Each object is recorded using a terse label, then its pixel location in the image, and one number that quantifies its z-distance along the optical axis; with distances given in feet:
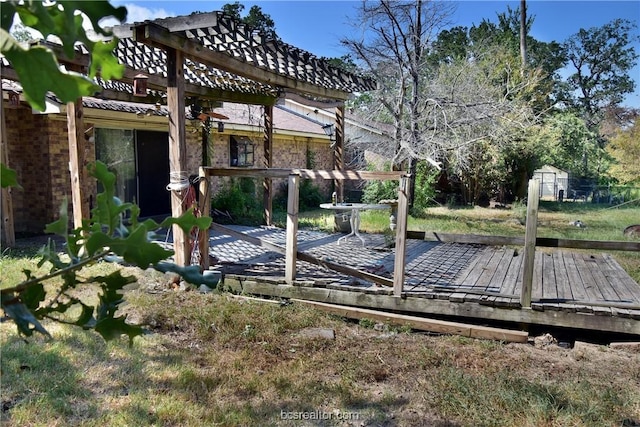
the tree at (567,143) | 57.87
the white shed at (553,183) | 77.05
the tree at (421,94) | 40.96
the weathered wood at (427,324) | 14.62
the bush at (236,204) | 36.24
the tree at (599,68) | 105.09
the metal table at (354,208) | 25.40
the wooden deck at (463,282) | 14.82
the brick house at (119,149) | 27.71
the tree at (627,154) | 53.57
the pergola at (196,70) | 14.69
